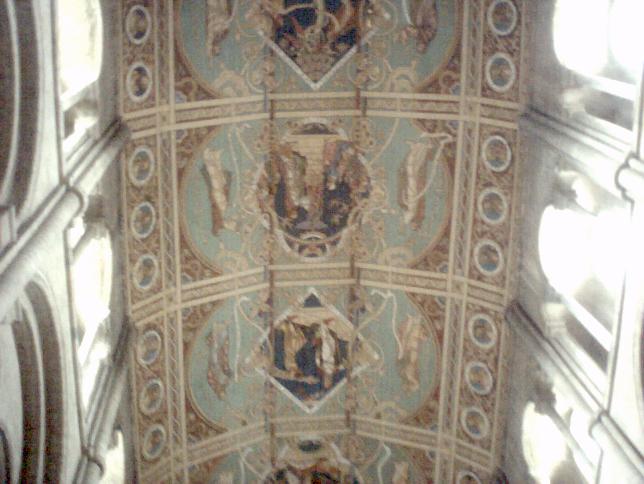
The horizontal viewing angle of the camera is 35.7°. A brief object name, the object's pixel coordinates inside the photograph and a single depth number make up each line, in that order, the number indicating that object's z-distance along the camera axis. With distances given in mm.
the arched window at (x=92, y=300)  9969
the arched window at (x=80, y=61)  9359
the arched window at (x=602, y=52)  8773
